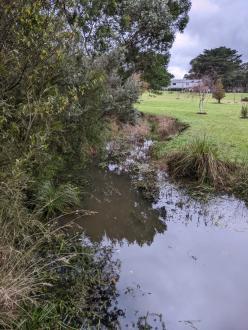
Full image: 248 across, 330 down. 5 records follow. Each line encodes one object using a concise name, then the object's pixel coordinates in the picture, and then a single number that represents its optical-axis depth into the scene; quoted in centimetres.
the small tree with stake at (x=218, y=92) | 4034
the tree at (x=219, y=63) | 7094
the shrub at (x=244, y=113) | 2550
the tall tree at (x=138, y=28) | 1859
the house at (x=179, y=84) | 8876
